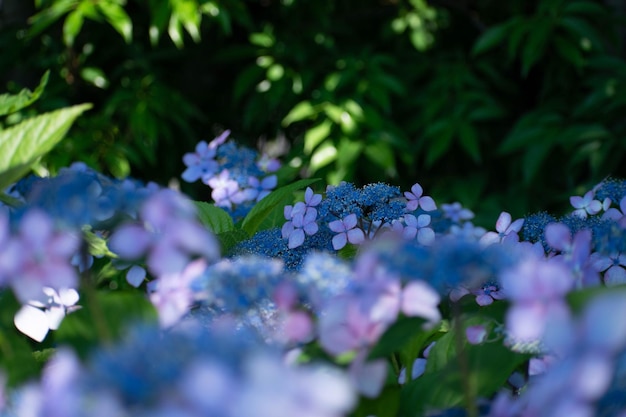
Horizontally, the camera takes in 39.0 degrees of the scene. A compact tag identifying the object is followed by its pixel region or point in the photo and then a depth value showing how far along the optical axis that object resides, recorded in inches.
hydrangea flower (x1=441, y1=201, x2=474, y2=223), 56.5
